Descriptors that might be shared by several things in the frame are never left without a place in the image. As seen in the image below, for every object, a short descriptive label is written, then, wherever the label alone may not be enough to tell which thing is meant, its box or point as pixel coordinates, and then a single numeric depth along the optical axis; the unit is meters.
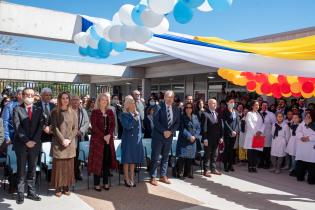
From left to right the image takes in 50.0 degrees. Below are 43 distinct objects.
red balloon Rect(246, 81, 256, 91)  8.10
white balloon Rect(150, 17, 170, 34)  4.47
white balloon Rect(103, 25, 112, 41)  5.02
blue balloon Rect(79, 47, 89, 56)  6.30
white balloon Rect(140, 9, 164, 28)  4.17
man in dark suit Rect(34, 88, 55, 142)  5.94
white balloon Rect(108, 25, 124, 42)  4.82
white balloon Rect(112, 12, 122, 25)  4.91
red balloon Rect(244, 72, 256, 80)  8.09
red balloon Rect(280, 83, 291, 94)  7.96
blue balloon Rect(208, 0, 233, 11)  4.05
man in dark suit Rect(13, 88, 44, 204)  4.77
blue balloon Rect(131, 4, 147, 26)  4.22
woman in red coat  5.54
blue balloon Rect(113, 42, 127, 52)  5.88
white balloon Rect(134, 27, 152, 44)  4.54
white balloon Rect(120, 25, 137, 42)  4.60
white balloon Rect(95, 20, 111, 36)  5.25
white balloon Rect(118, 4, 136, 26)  4.46
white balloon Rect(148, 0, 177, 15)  3.87
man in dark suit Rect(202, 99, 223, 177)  6.88
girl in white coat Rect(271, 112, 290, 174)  7.55
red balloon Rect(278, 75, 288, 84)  7.93
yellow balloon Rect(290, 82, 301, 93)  7.71
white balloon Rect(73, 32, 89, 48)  6.12
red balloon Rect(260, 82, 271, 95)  8.08
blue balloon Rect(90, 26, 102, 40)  5.73
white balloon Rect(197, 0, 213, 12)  4.09
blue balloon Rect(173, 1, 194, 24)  4.04
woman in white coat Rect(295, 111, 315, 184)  6.72
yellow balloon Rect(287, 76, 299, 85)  7.85
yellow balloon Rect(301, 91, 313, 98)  7.59
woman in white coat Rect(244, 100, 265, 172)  7.54
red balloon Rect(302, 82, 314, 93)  7.52
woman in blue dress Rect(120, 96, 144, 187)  5.86
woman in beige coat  5.08
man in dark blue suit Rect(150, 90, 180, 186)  6.12
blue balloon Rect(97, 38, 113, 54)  5.69
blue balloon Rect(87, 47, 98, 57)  6.06
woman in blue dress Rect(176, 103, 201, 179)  6.45
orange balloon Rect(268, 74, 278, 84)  8.02
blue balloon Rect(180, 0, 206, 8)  3.92
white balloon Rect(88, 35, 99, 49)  5.85
